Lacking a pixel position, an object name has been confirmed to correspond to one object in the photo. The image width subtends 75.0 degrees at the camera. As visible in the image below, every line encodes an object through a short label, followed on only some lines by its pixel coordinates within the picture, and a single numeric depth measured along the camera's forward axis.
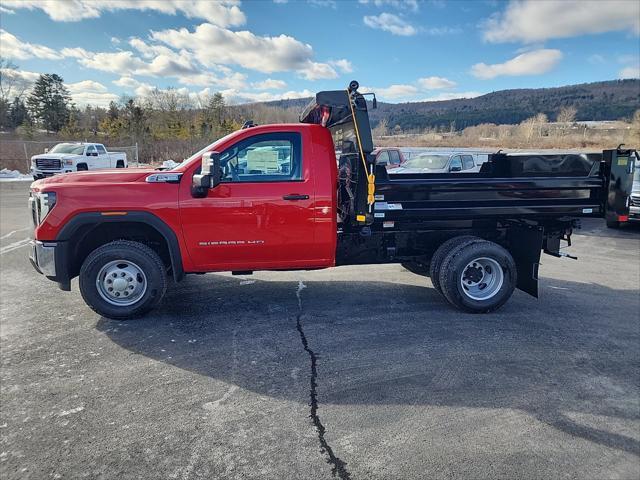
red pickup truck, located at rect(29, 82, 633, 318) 4.42
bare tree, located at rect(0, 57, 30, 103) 54.92
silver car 13.23
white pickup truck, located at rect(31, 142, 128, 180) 20.41
